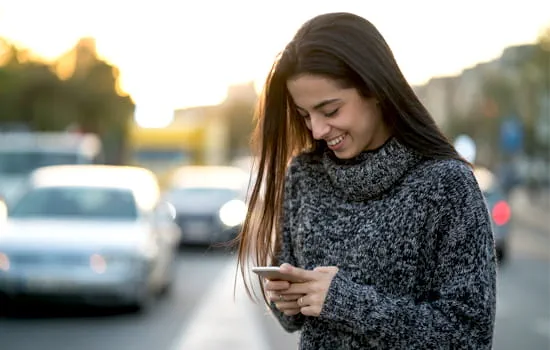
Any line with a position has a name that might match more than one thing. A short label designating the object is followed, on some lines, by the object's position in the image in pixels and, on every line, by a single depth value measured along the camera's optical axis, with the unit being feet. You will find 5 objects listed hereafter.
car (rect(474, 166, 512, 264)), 58.08
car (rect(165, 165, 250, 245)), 69.21
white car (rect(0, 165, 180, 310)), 35.50
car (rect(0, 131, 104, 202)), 79.71
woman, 7.89
